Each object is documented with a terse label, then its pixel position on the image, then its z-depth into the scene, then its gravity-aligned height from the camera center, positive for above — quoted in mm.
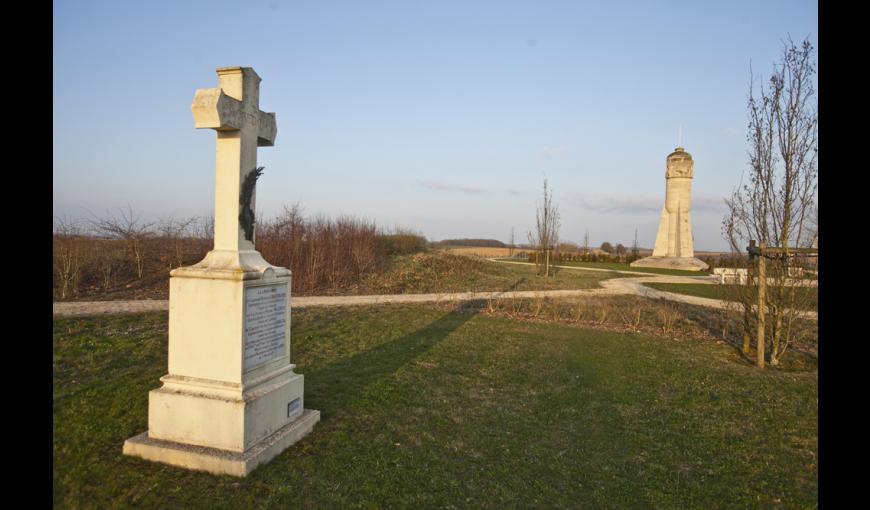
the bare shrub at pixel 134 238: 15831 +340
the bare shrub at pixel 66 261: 12875 -385
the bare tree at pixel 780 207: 7758 +863
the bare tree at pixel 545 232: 24202 +1193
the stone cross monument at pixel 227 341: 3760 -758
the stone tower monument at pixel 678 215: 32125 +2770
